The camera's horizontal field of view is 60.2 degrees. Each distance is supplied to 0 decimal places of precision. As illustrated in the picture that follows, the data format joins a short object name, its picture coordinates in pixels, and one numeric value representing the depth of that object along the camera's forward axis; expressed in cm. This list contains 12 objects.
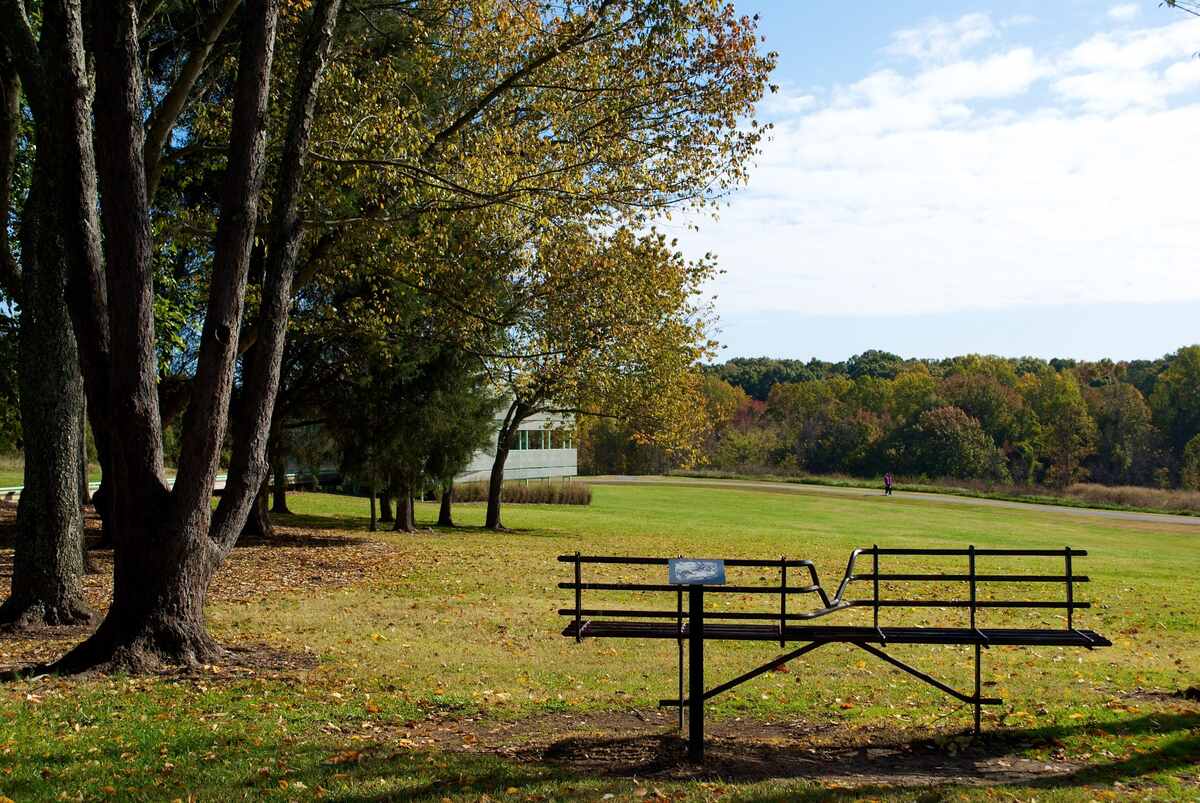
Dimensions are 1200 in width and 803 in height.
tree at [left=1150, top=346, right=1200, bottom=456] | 9800
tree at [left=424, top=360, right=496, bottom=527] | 2542
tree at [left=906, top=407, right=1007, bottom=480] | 9525
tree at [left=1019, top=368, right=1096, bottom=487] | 9829
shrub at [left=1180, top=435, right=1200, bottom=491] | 8031
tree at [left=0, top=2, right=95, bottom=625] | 972
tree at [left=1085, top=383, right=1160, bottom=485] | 9769
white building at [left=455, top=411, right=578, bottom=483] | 6681
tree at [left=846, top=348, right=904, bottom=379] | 14650
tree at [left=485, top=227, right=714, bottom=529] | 2077
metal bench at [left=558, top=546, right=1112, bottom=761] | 678
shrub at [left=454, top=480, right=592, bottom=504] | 5200
